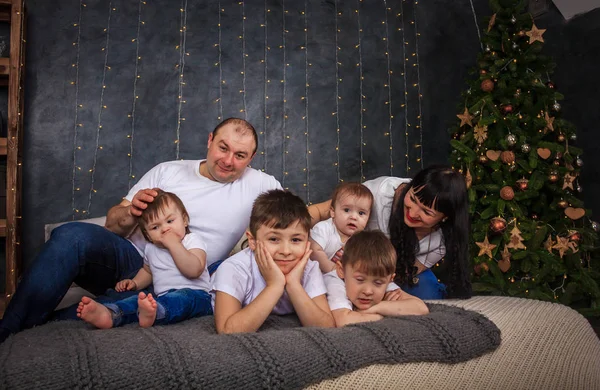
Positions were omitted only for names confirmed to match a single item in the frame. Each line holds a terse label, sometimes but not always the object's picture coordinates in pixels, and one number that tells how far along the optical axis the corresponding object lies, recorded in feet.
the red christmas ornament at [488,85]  11.42
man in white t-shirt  5.81
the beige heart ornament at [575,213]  10.57
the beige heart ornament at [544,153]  10.85
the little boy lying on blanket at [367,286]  5.61
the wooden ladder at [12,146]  10.11
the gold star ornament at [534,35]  11.38
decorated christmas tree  10.52
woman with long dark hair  6.72
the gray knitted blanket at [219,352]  3.58
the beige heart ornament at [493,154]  11.03
